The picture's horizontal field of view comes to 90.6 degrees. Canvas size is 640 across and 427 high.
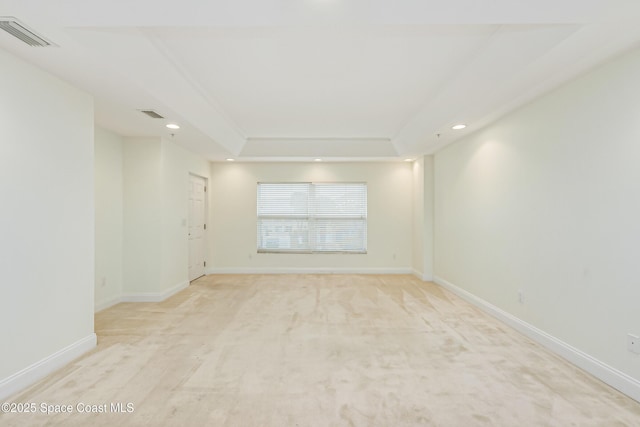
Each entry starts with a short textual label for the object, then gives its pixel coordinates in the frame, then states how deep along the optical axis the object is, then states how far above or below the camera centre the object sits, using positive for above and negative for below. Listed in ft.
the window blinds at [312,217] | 22.54 +0.00
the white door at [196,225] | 19.48 -0.48
